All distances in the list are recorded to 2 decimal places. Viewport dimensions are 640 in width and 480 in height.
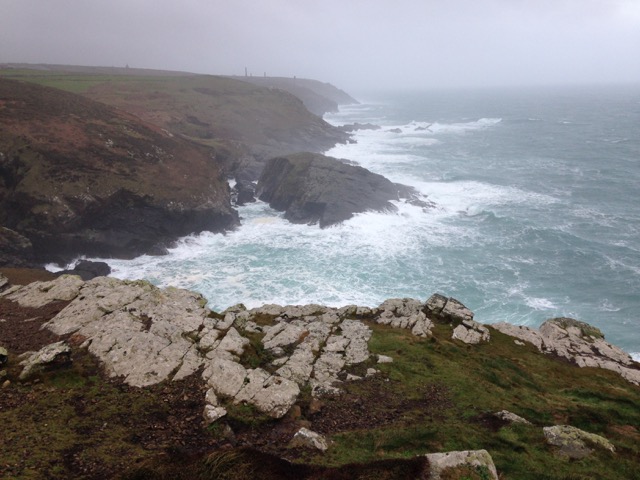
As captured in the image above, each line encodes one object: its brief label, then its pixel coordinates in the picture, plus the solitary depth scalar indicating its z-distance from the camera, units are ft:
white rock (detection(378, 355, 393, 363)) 65.00
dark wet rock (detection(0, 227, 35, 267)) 141.90
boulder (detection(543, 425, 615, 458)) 45.16
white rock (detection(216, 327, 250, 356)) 61.65
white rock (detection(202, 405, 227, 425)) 46.19
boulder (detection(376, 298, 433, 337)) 78.69
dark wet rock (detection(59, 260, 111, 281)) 143.43
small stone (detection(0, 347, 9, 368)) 49.78
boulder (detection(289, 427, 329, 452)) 43.80
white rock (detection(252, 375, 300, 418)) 50.06
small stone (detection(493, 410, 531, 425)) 51.42
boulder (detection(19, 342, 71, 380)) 48.58
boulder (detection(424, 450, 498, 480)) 33.76
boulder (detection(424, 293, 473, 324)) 84.53
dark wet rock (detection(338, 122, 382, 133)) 487.74
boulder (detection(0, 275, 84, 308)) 76.38
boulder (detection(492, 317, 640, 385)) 77.73
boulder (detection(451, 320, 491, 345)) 78.89
